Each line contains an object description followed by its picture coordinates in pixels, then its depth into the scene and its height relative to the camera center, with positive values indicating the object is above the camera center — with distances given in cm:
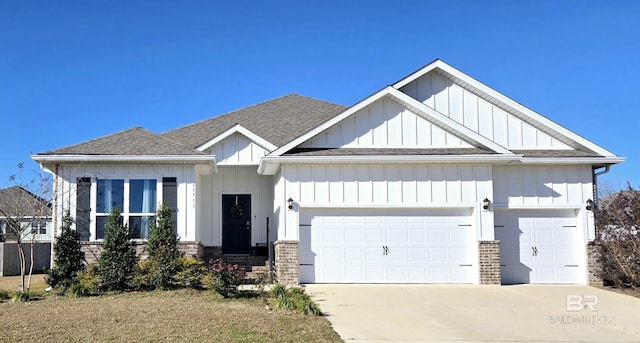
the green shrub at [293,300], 1034 -163
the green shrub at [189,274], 1320 -135
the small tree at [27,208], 1388 +27
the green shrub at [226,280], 1223 -140
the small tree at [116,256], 1334 -95
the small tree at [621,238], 1412 -72
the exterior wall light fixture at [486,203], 1479 +22
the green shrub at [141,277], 1332 -141
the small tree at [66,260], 1376 -104
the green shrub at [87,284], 1280 -153
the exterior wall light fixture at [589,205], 1542 +14
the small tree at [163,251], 1334 -84
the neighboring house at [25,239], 1453 -97
